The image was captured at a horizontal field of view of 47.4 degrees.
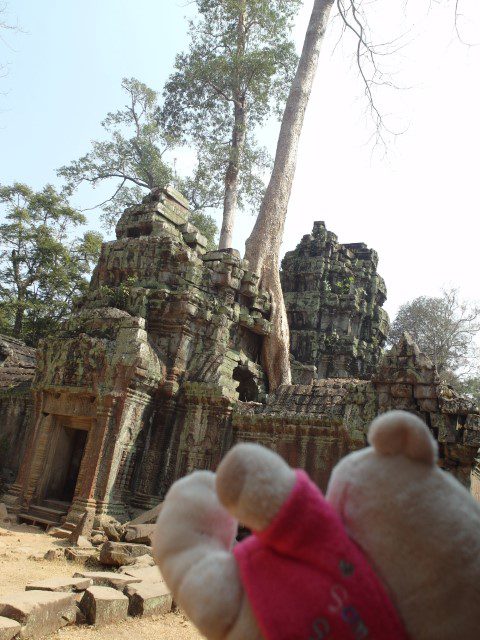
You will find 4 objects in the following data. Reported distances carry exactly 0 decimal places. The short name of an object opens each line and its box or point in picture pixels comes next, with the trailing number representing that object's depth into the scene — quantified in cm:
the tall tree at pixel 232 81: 1983
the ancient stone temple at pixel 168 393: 757
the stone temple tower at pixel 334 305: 1739
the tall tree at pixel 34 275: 1941
